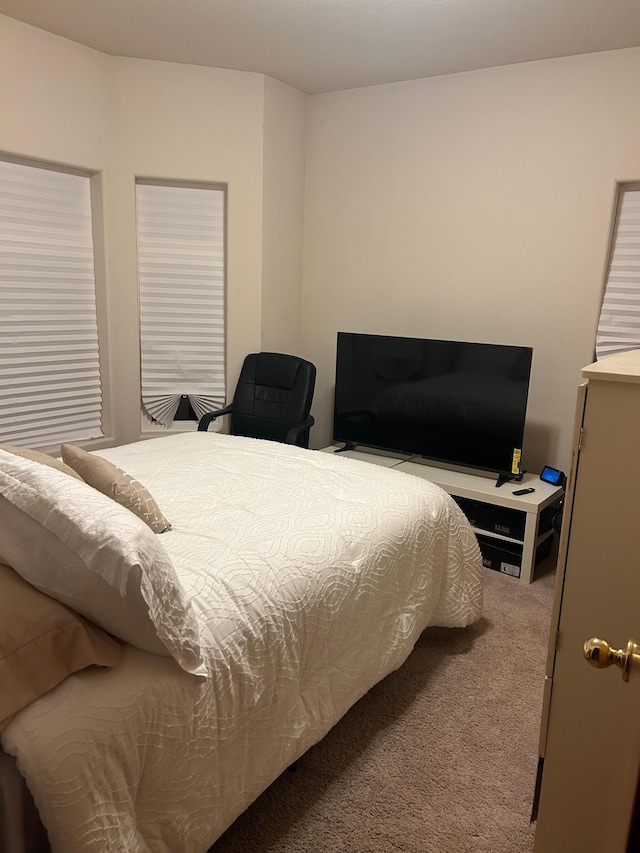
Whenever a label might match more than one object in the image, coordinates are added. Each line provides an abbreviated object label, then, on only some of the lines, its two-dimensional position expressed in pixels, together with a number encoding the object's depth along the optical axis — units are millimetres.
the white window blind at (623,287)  3258
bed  1142
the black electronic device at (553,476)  3396
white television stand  3166
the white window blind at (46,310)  3463
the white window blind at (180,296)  3938
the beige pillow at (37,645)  1119
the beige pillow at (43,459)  1816
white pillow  1166
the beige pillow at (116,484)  1817
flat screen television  3389
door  1298
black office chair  3756
